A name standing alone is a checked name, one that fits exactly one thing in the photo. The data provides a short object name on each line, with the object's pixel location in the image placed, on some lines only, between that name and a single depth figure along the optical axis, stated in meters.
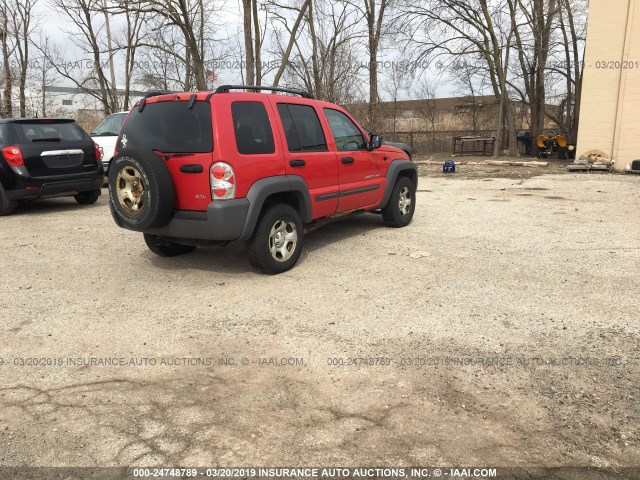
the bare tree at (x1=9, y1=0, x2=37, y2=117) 27.32
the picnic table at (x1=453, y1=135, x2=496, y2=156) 25.36
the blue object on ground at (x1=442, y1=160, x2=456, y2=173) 17.08
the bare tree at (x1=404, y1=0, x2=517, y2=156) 23.22
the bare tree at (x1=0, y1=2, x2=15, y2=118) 25.08
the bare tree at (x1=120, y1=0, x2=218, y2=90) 17.28
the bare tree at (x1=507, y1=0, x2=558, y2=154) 22.58
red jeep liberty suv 4.76
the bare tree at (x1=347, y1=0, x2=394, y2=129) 25.56
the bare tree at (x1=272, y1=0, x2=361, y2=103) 25.91
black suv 8.52
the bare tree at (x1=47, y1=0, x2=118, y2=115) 23.72
